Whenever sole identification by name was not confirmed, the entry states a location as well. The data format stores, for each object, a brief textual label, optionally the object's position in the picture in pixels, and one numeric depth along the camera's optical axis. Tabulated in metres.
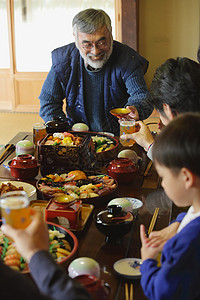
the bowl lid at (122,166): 2.14
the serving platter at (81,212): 1.69
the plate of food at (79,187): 1.89
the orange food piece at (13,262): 1.37
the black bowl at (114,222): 1.56
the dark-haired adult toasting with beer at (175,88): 1.75
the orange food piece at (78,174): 2.10
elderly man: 3.10
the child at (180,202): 1.15
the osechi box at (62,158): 2.27
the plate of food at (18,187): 1.99
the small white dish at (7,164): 2.35
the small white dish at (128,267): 1.37
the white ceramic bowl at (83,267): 1.31
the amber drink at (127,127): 2.47
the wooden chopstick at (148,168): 2.27
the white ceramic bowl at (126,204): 1.79
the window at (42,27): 6.62
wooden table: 1.37
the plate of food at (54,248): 1.38
